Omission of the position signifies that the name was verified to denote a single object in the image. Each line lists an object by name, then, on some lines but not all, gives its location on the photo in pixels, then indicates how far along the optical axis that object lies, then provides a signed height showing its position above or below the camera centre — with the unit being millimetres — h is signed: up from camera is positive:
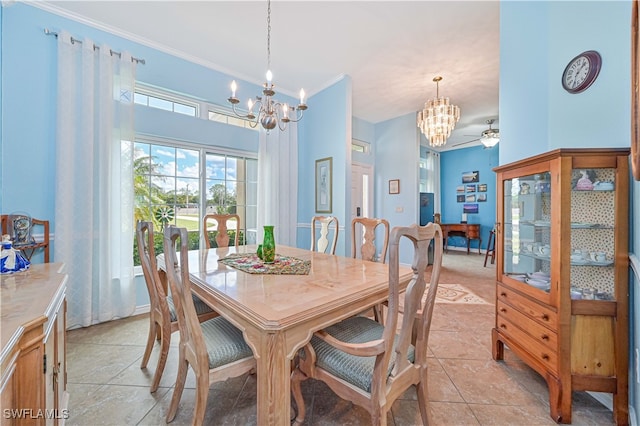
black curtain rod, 2316 +1679
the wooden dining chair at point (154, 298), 1468 -533
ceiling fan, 4895 +1493
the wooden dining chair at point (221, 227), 2786 -162
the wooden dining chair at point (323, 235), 2646 -236
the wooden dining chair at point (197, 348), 1071 -666
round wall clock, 1597 +938
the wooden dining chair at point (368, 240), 2232 -246
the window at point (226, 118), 3464 +1368
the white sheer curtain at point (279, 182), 3754 +470
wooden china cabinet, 1380 -428
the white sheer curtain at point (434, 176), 7297 +1088
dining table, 969 -397
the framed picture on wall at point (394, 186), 5293 +577
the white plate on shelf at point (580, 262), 1517 -295
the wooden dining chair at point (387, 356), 946 -674
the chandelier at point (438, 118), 3621 +1402
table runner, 1602 -368
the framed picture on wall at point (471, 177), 6840 +1015
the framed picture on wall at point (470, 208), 6918 +141
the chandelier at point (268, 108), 1845 +888
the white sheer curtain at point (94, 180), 2344 +321
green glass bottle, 1792 -241
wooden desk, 6621 -476
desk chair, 5558 -753
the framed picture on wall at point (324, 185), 3900 +452
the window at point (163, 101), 2926 +1389
